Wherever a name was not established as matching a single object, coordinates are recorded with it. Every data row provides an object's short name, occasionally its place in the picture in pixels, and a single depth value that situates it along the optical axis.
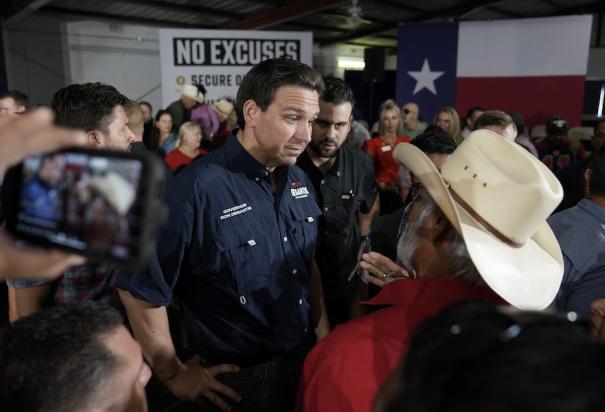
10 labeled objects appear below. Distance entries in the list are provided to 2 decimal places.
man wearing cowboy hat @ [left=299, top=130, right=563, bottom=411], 0.93
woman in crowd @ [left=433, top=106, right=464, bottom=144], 4.39
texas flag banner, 5.78
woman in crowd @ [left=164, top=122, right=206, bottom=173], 4.00
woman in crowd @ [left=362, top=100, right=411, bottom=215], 3.69
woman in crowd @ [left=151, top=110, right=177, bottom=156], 5.09
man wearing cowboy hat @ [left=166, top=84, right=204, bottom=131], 5.73
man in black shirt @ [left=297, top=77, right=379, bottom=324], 2.46
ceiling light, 15.63
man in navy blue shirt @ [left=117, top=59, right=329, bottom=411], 1.38
